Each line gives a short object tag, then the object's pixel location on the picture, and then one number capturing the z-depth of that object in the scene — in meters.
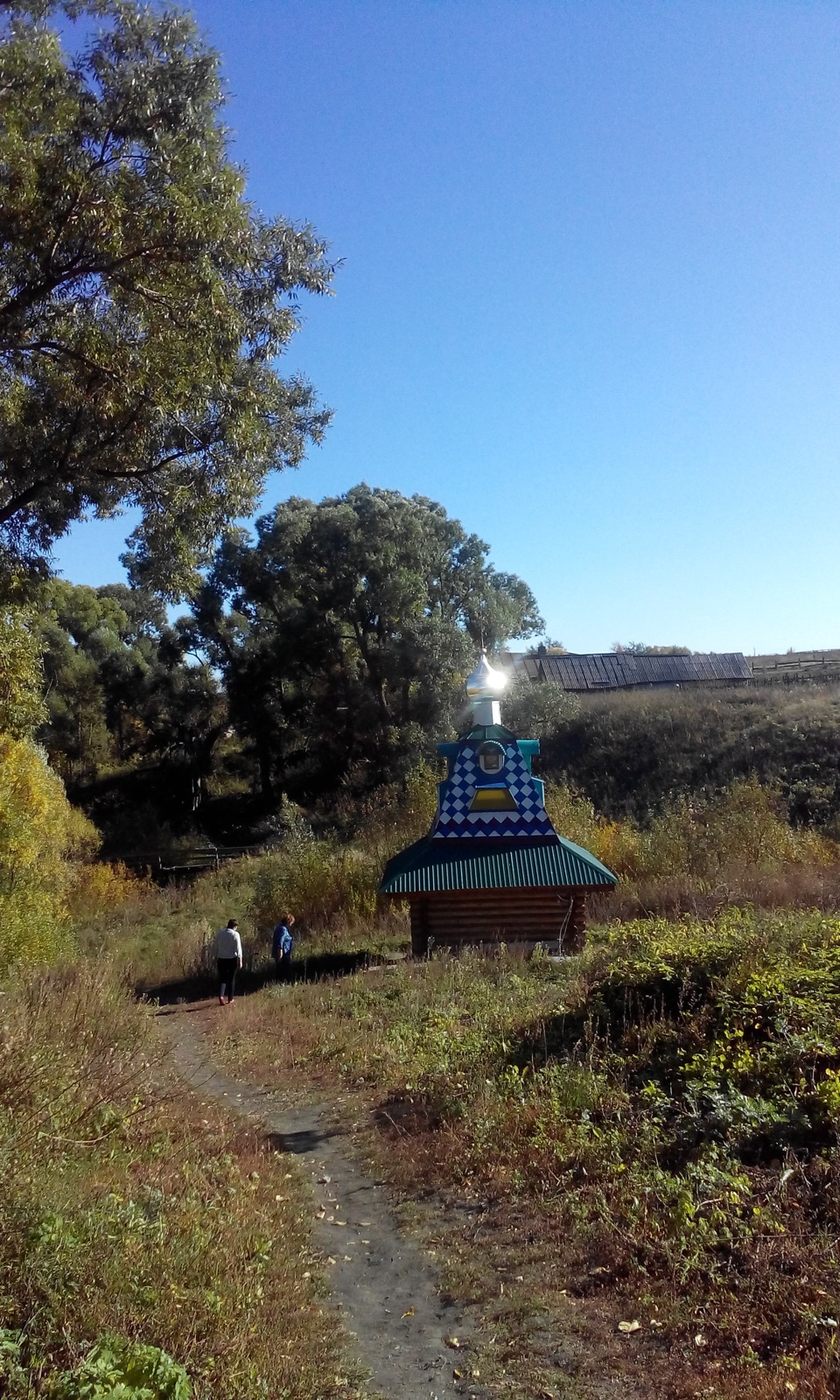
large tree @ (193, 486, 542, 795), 37.59
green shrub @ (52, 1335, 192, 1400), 3.39
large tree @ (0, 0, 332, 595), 7.98
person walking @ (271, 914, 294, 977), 15.84
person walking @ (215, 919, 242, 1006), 14.74
